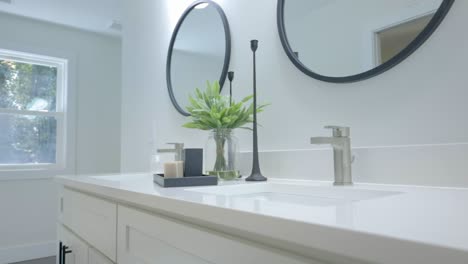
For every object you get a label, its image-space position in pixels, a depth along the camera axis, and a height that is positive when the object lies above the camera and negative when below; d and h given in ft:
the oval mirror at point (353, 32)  2.65 +1.04
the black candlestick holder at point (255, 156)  3.32 -0.15
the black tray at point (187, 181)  2.80 -0.35
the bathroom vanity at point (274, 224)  0.95 -0.37
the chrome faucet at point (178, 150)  4.39 -0.10
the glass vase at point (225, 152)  3.62 -0.11
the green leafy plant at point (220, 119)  3.62 +0.28
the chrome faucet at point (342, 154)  2.75 -0.10
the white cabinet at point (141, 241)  1.45 -0.64
